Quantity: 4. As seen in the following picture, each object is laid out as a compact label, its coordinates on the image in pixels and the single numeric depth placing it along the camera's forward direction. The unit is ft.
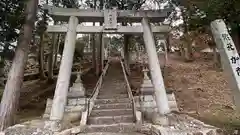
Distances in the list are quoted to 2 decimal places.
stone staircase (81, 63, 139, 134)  11.59
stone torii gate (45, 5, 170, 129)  11.81
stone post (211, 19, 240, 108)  8.98
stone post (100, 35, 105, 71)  26.53
